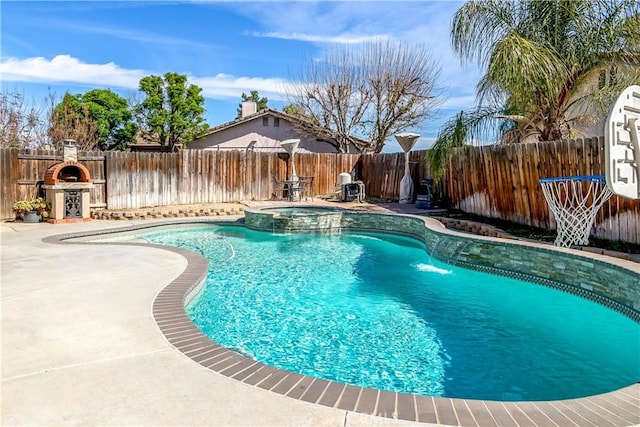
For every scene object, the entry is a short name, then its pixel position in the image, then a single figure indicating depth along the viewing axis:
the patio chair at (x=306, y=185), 15.41
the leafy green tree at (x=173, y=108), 21.70
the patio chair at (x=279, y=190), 15.10
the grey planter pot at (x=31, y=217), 10.23
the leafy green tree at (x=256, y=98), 50.08
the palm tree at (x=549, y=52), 7.95
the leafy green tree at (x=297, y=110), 22.36
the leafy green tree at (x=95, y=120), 19.95
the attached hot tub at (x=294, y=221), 10.77
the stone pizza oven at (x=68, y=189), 10.26
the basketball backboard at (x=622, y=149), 2.94
